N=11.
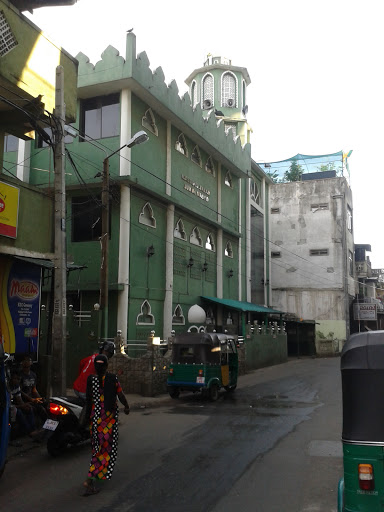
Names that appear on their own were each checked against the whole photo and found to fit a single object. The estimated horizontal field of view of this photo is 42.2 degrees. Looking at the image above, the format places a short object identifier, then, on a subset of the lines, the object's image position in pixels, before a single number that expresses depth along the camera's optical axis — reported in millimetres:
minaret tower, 34625
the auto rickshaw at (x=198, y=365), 14922
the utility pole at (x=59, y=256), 10594
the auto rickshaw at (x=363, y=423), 3738
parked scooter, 7895
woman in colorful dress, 6141
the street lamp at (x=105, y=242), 15555
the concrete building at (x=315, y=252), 46406
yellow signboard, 10680
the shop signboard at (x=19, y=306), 11570
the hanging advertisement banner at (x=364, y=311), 51188
